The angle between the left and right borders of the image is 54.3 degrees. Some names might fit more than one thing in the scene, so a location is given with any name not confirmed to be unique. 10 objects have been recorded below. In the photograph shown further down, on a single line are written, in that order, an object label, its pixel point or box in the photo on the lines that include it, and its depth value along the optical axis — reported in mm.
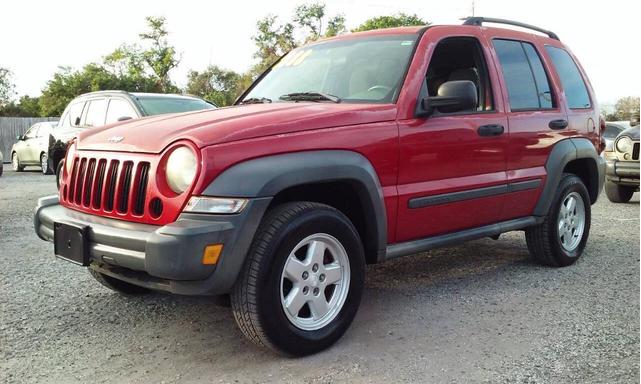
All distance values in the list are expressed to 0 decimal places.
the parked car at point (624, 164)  9141
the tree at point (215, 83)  48469
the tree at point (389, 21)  42969
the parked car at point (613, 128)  15379
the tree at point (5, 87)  46622
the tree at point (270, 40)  46375
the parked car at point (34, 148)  15195
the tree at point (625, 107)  40594
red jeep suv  2998
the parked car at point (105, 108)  8789
